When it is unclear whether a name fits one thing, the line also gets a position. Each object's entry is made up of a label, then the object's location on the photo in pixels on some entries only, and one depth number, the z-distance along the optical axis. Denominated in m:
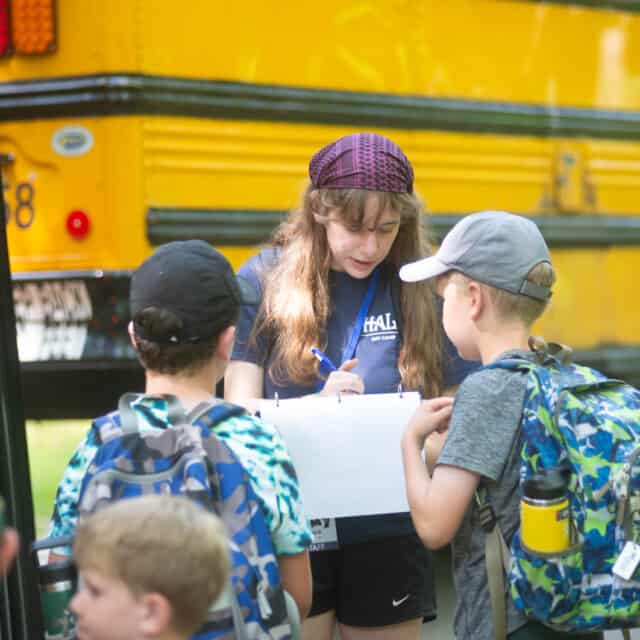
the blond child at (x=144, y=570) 3.37
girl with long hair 4.27
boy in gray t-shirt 3.83
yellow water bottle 3.76
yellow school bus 5.43
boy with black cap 3.66
